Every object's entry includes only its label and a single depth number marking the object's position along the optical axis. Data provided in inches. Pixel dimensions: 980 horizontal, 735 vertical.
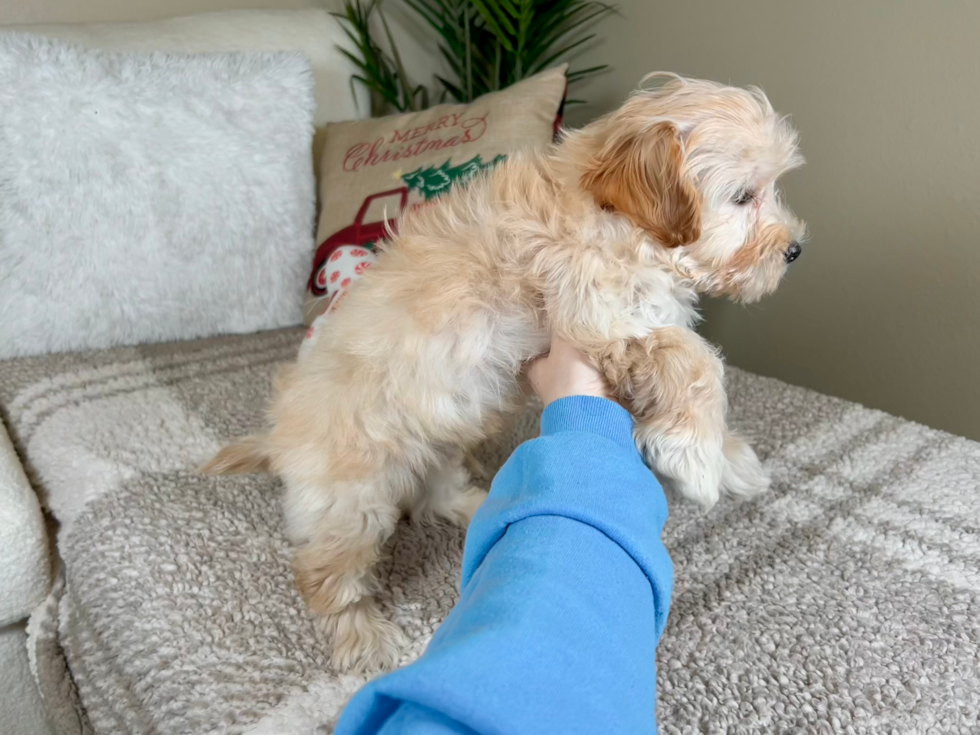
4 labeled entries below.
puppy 33.7
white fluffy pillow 56.1
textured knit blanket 30.8
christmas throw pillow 62.5
